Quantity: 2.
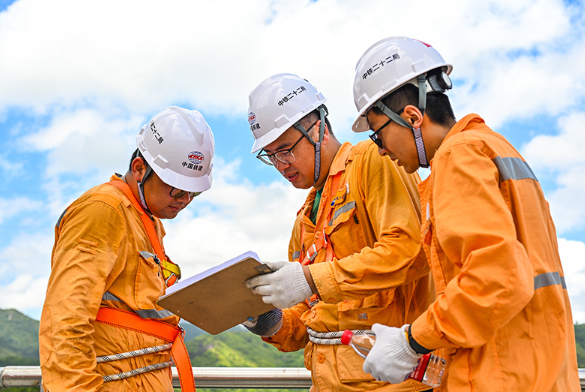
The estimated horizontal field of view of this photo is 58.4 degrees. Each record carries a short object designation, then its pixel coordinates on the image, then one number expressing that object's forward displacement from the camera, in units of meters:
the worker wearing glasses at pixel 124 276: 2.67
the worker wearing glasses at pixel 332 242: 2.58
